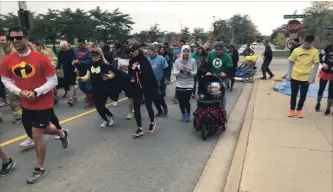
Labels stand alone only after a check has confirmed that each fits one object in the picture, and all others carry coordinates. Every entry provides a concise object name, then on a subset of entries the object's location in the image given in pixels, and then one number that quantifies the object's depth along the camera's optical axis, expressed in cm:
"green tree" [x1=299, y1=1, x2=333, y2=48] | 5212
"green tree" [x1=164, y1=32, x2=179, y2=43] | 6296
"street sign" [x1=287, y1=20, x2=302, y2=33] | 1118
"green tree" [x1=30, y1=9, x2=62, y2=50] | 3294
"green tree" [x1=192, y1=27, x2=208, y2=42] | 7819
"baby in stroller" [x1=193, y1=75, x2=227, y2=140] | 585
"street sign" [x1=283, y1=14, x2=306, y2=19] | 1146
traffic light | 1116
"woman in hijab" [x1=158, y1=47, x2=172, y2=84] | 1082
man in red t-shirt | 386
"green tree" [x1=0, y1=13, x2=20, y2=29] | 2832
